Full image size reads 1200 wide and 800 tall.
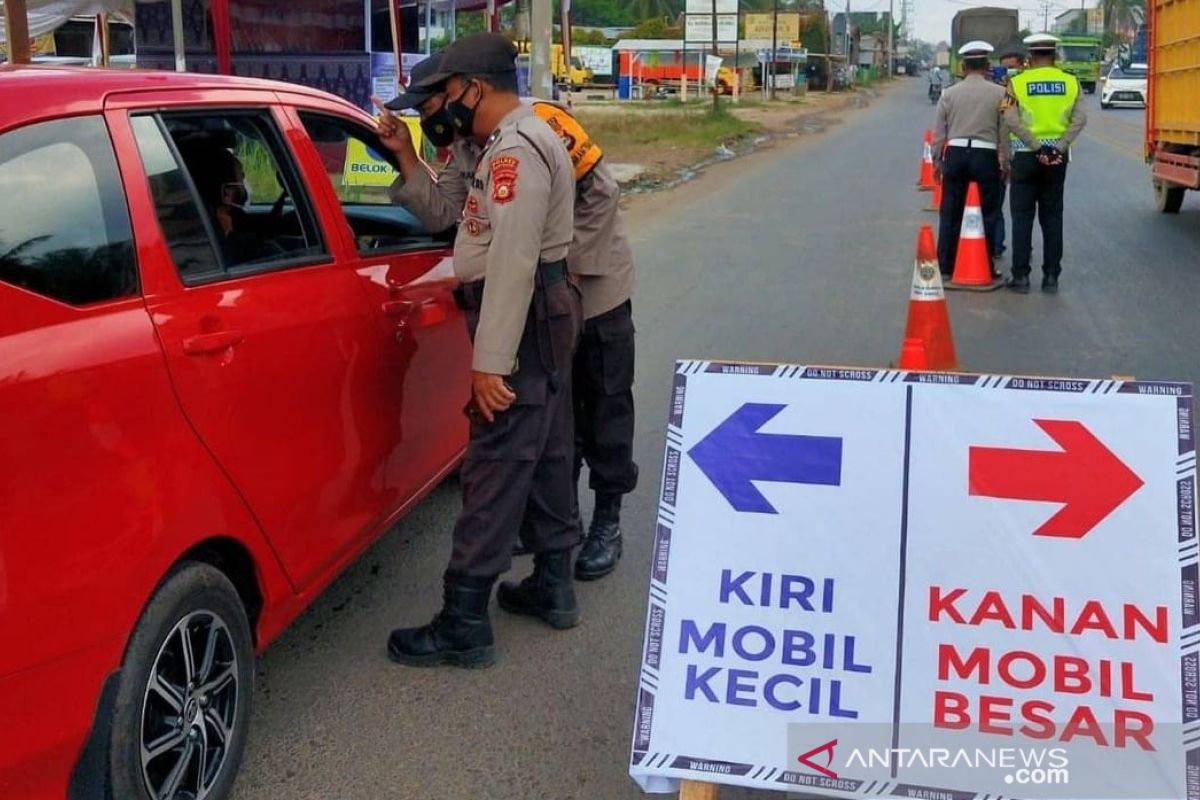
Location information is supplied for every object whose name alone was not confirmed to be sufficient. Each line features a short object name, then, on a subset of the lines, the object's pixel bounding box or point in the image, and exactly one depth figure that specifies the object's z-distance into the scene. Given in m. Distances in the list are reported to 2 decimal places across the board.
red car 2.26
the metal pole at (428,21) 16.62
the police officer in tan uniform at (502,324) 3.33
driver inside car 3.24
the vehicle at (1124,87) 40.72
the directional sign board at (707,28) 42.84
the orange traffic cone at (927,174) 16.53
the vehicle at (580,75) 58.28
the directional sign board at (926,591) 2.48
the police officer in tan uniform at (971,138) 9.33
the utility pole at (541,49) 13.80
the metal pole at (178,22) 13.28
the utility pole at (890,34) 114.75
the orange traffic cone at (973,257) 9.41
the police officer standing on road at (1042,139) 8.92
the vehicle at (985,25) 37.03
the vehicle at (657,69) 52.69
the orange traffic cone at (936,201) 14.30
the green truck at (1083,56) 50.19
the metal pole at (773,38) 54.59
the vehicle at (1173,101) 11.45
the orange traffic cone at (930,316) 6.41
